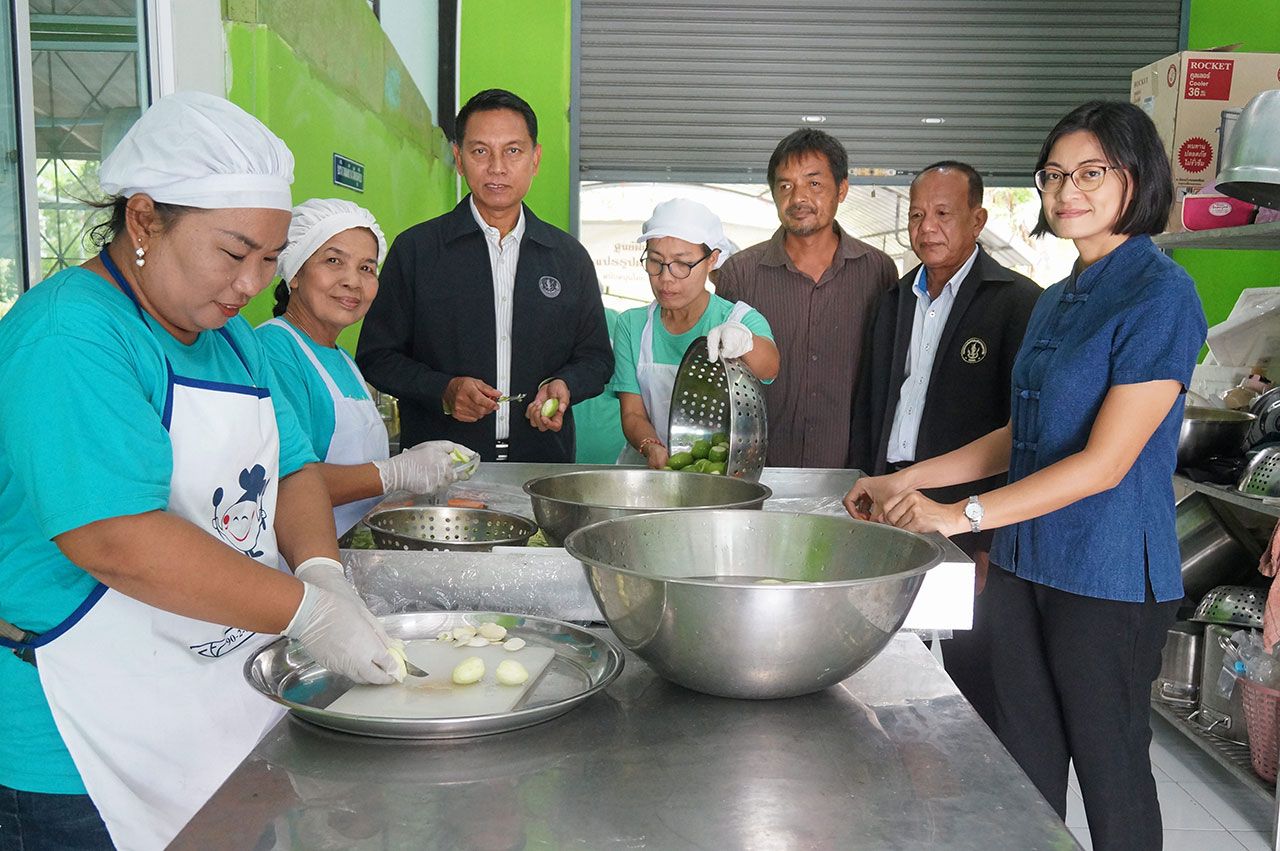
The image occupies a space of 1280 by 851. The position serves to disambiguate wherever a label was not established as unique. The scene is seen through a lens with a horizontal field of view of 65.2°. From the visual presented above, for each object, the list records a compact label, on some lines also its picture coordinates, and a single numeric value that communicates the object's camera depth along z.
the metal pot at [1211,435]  3.23
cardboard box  3.84
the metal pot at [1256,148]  2.30
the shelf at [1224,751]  2.83
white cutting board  1.06
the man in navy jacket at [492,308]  2.71
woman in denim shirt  1.77
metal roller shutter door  5.71
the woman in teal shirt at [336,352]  2.03
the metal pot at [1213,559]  3.55
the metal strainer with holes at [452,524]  1.80
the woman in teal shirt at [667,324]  2.53
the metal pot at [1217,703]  3.10
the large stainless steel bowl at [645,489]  1.77
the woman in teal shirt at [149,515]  1.08
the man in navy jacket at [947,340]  2.84
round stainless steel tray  1.00
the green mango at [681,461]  2.16
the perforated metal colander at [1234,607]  3.14
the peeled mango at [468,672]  1.13
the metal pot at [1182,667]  3.37
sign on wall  3.48
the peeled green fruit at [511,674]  1.13
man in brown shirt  3.21
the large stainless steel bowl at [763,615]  1.03
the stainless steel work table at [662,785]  0.85
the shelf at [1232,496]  2.80
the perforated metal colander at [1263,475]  2.86
